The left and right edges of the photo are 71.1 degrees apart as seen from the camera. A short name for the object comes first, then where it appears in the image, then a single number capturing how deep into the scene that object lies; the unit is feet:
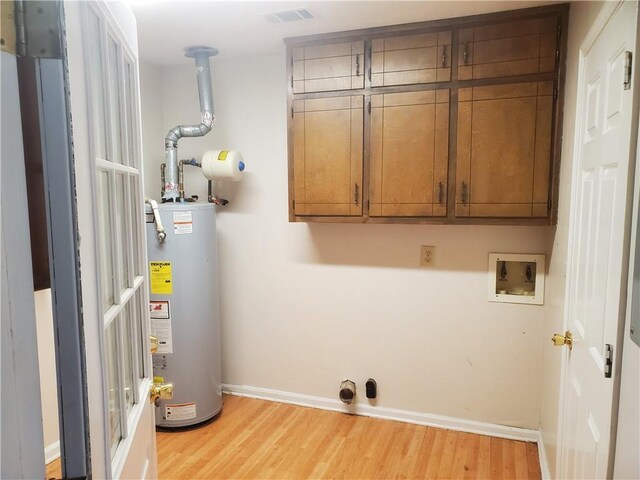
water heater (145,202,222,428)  8.71
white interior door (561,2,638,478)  3.53
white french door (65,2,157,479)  2.50
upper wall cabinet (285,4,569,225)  7.18
